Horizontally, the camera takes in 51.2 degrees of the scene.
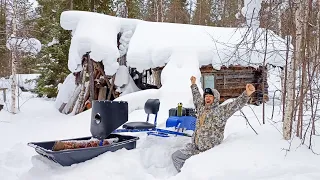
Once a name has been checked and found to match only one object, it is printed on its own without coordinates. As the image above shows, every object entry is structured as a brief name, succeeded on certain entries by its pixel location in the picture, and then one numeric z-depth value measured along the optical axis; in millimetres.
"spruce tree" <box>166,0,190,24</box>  29188
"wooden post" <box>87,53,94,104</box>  12541
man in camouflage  4926
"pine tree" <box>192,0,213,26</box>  29645
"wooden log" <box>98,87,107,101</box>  13430
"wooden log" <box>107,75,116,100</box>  13070
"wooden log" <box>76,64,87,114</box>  13155
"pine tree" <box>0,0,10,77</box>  12761
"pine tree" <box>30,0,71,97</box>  16781
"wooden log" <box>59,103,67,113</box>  14118
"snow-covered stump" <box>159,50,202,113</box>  9812
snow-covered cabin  11633
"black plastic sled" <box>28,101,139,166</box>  5055
